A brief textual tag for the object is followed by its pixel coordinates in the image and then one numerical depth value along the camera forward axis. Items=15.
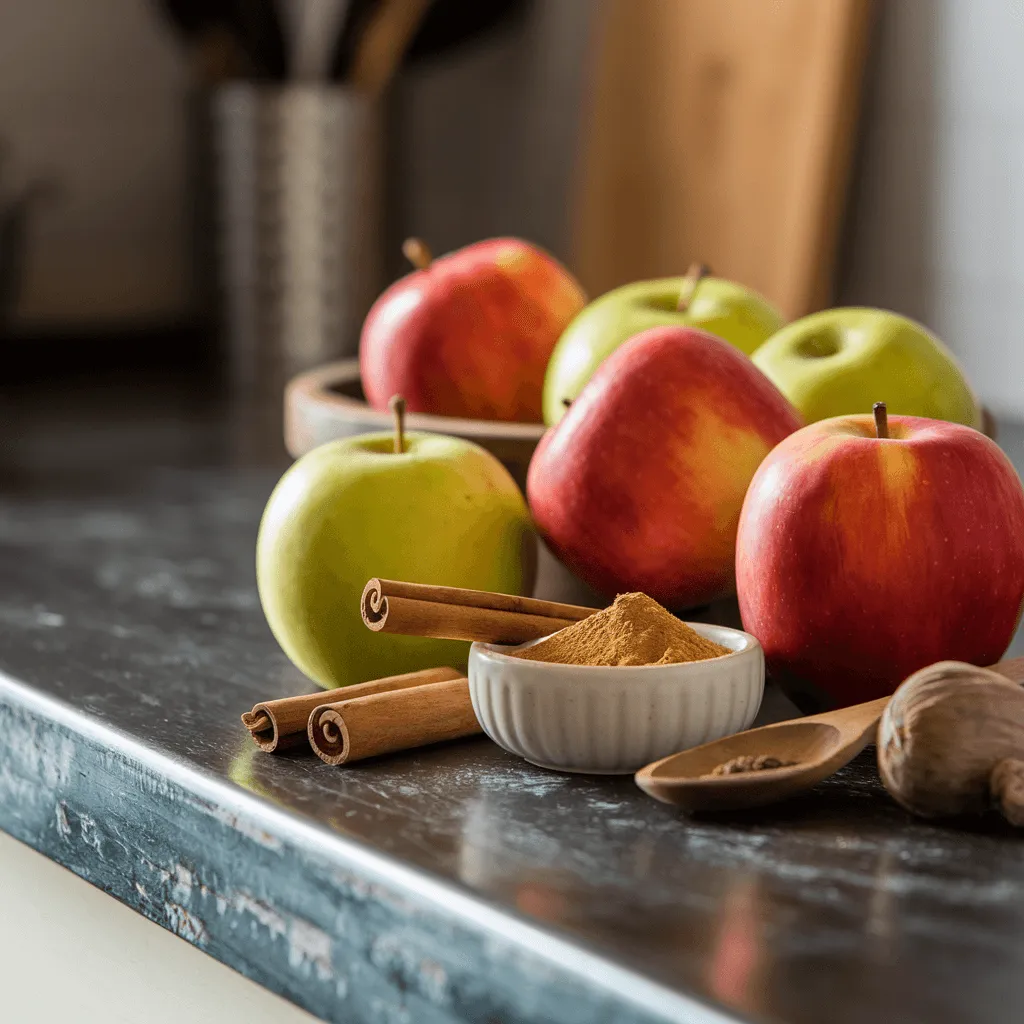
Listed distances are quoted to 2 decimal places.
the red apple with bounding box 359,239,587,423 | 0.92
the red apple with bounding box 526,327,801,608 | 0.79
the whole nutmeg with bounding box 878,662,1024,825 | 0.68
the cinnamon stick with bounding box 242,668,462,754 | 0.74
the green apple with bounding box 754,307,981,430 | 0.84
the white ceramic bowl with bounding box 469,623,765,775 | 0.70
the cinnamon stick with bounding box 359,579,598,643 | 0.74
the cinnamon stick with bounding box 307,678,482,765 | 0.73
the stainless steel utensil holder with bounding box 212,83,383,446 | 1.80
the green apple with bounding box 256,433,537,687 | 0.78
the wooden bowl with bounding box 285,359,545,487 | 0.84
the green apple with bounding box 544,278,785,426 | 0.88
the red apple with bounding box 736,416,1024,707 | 0.73
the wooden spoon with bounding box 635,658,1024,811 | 0.68
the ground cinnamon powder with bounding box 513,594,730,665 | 0.72
